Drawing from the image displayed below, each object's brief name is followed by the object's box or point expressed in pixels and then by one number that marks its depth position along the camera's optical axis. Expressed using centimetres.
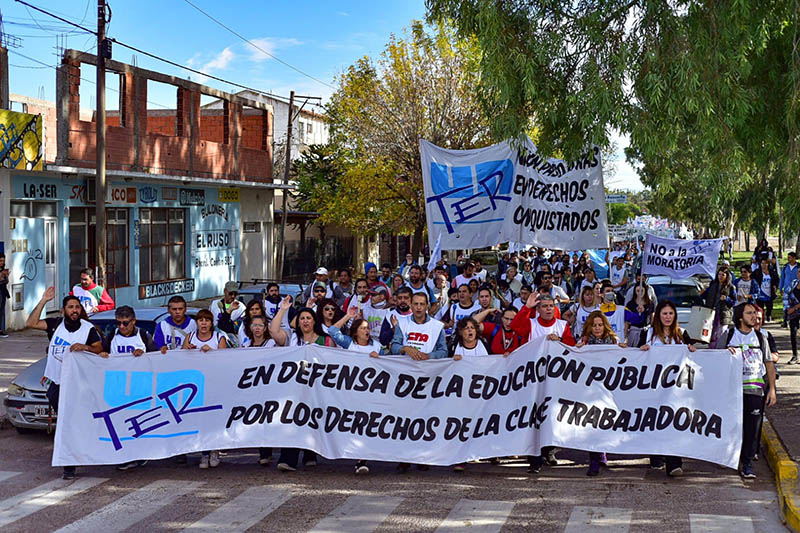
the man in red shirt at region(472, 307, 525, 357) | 953
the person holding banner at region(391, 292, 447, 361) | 916
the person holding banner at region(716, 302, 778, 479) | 850
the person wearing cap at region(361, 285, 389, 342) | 1164
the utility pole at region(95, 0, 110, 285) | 1952
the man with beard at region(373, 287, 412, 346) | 944
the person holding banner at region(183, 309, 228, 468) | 927
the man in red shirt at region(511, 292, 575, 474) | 923
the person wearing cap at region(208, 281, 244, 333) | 1246
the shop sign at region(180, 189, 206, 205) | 2905
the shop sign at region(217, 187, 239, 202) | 3144
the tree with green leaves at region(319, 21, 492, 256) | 2877
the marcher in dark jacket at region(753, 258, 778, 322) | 1853
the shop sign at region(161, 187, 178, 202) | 2784
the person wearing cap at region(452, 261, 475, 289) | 1499
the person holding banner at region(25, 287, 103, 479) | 931
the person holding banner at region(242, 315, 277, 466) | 932
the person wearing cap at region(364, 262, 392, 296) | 1423
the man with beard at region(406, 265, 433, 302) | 1319
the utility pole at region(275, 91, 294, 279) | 3397
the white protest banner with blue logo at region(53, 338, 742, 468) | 870
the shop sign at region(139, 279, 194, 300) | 2688
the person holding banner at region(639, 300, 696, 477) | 890
